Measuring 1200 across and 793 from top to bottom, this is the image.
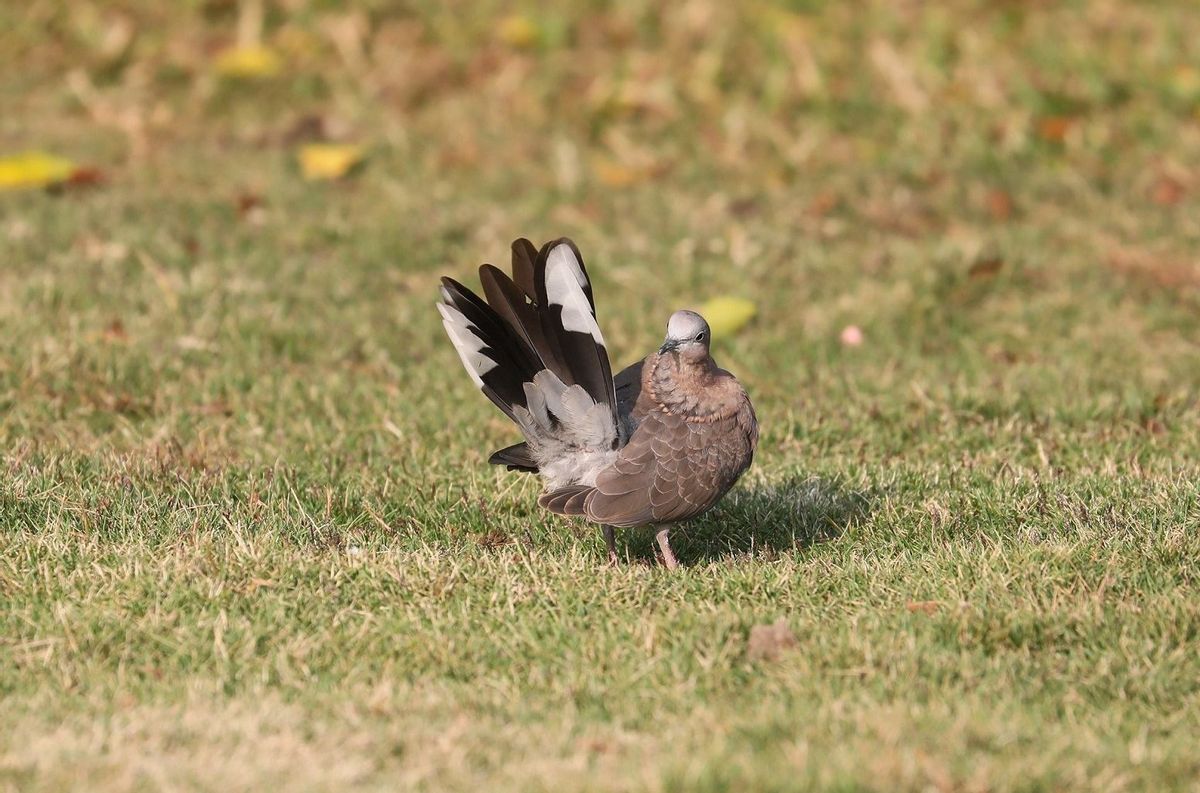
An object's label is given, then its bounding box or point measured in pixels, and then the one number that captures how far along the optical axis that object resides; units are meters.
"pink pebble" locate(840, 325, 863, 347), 15.15
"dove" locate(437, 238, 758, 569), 9.48
